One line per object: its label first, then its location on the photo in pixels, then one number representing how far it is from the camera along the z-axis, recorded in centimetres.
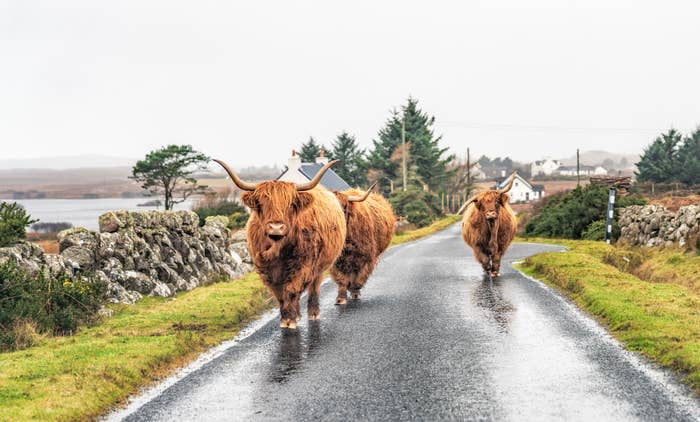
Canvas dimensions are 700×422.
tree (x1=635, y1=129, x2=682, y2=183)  6931
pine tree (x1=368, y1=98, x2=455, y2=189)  8025
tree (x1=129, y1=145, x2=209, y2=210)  6331
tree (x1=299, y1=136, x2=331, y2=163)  9219
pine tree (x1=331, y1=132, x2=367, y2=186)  8400
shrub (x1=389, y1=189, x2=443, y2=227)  6216
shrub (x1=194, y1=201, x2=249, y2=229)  5235
